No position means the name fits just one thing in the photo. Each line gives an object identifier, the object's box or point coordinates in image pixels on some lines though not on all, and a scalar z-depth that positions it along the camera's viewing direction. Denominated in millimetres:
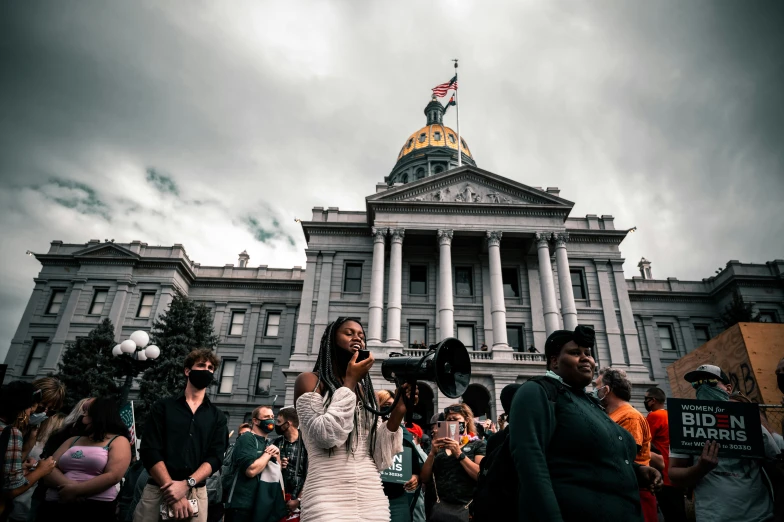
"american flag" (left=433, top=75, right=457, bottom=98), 30625
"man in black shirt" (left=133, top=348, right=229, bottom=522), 3607
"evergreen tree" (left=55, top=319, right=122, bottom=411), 23469
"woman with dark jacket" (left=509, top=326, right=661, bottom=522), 2295
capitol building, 24125
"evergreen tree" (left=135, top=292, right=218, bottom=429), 23828
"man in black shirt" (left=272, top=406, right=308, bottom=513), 5410
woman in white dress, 2418
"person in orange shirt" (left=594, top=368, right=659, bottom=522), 4090
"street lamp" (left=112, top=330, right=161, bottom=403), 11125
